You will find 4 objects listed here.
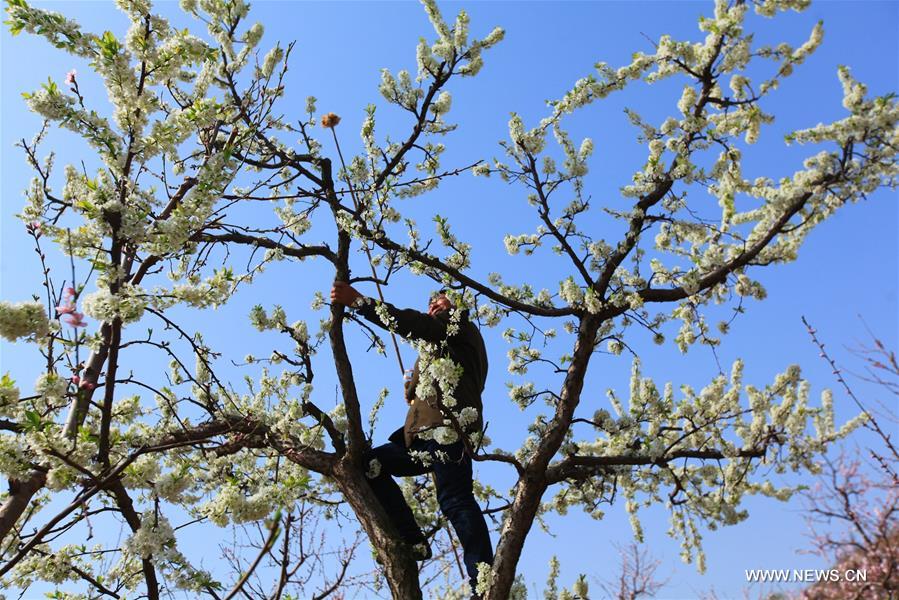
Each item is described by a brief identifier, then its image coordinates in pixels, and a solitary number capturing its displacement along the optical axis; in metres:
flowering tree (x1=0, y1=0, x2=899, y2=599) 2.64
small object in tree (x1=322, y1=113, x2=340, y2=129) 4.62
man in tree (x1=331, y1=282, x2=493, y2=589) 3.58
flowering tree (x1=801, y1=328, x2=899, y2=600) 3.43
